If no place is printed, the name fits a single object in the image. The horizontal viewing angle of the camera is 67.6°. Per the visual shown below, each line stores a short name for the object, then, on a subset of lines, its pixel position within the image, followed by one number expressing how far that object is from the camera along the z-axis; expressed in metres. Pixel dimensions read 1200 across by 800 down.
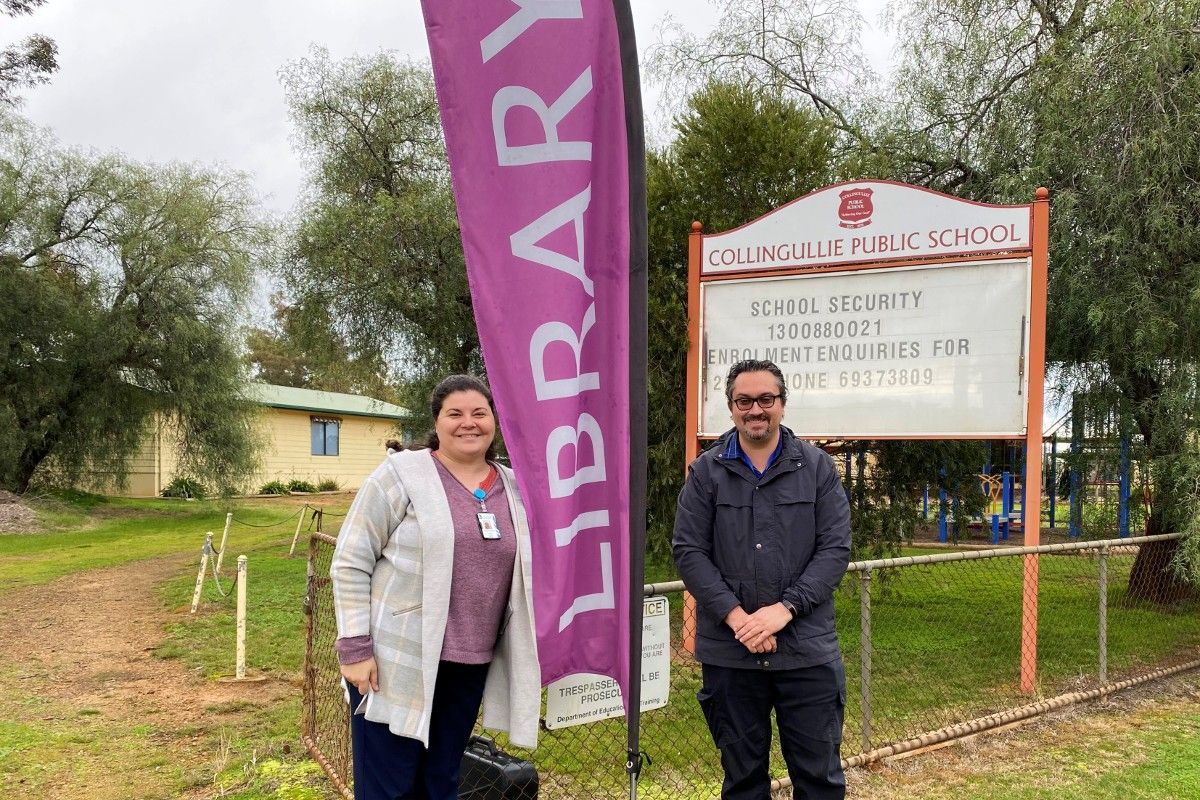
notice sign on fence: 3.05
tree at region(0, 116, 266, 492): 20.08
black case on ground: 3.25
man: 2.95
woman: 2.62
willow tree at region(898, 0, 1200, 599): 7.81
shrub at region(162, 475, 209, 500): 24.56
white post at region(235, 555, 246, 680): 6.59
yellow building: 28.20
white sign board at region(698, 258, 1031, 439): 6.53
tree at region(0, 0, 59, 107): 20.39
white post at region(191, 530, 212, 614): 8.87
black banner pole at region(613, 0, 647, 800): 2.59
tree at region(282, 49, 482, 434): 12.73
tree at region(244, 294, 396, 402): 14.05
